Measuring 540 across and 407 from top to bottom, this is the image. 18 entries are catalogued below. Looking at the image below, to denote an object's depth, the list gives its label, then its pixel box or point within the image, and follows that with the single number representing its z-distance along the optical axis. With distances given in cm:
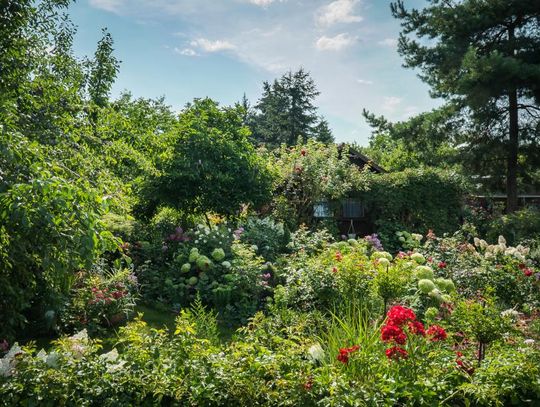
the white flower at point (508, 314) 417
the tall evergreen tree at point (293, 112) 3478
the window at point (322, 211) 1300
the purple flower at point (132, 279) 670
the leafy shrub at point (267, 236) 892
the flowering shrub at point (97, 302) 573
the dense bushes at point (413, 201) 1325
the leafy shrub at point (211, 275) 706
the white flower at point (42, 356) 313
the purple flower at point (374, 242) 973
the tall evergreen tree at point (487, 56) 1347
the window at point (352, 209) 1404
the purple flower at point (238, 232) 873
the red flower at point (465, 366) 327
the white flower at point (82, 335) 379
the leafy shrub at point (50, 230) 268
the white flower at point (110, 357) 317
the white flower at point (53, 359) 309
